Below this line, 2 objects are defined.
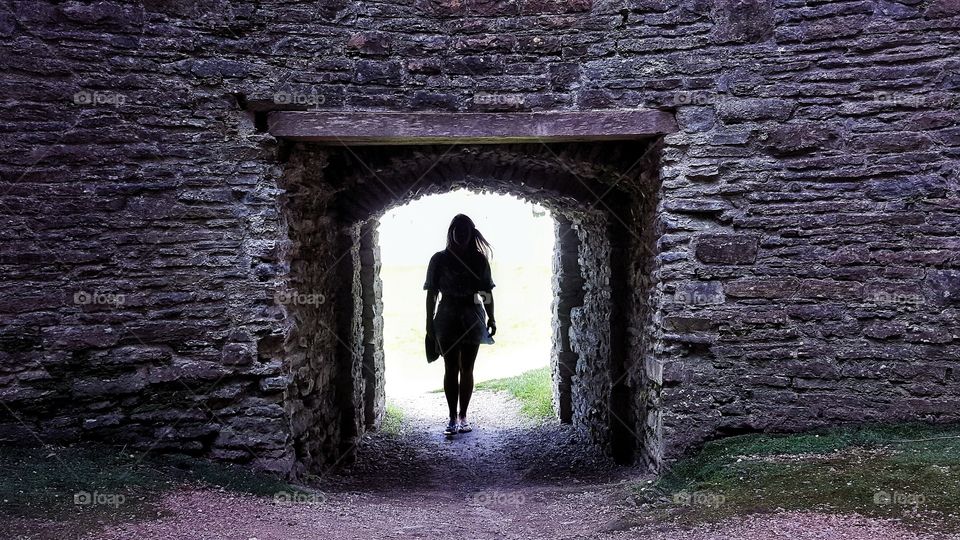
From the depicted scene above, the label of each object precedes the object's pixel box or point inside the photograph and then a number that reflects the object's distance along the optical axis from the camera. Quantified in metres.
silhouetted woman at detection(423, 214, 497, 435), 6.56
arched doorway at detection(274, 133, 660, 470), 4.82
